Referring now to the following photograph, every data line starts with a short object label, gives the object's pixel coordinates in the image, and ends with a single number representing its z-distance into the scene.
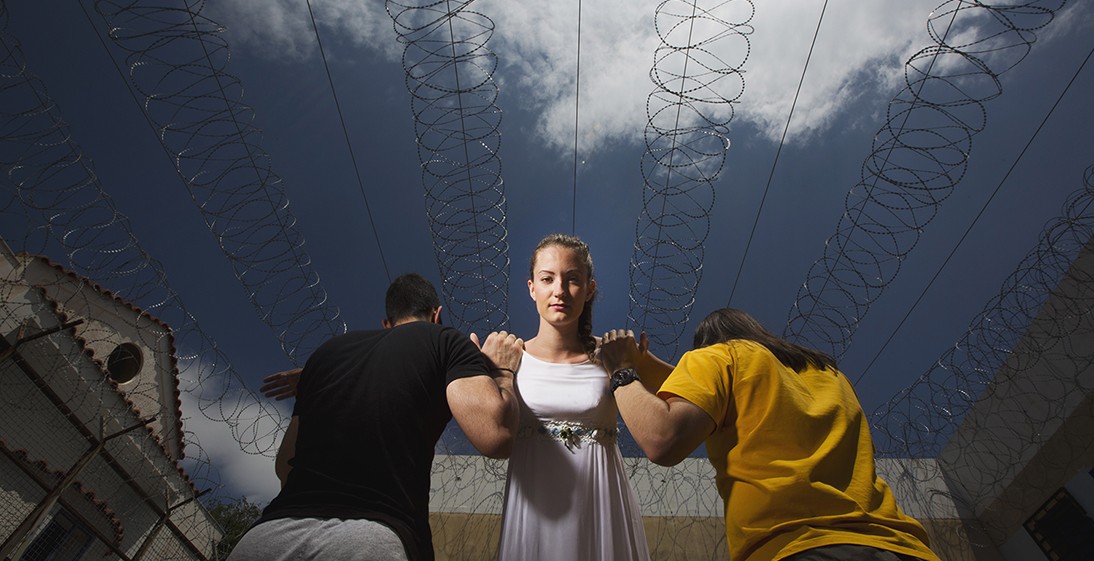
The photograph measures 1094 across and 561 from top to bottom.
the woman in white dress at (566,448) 1.81
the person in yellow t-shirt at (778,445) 1.34
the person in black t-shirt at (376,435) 1.33
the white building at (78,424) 6.02
